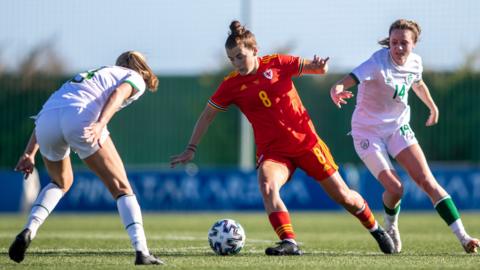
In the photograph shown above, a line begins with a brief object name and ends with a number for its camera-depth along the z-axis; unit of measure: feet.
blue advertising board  149.89
